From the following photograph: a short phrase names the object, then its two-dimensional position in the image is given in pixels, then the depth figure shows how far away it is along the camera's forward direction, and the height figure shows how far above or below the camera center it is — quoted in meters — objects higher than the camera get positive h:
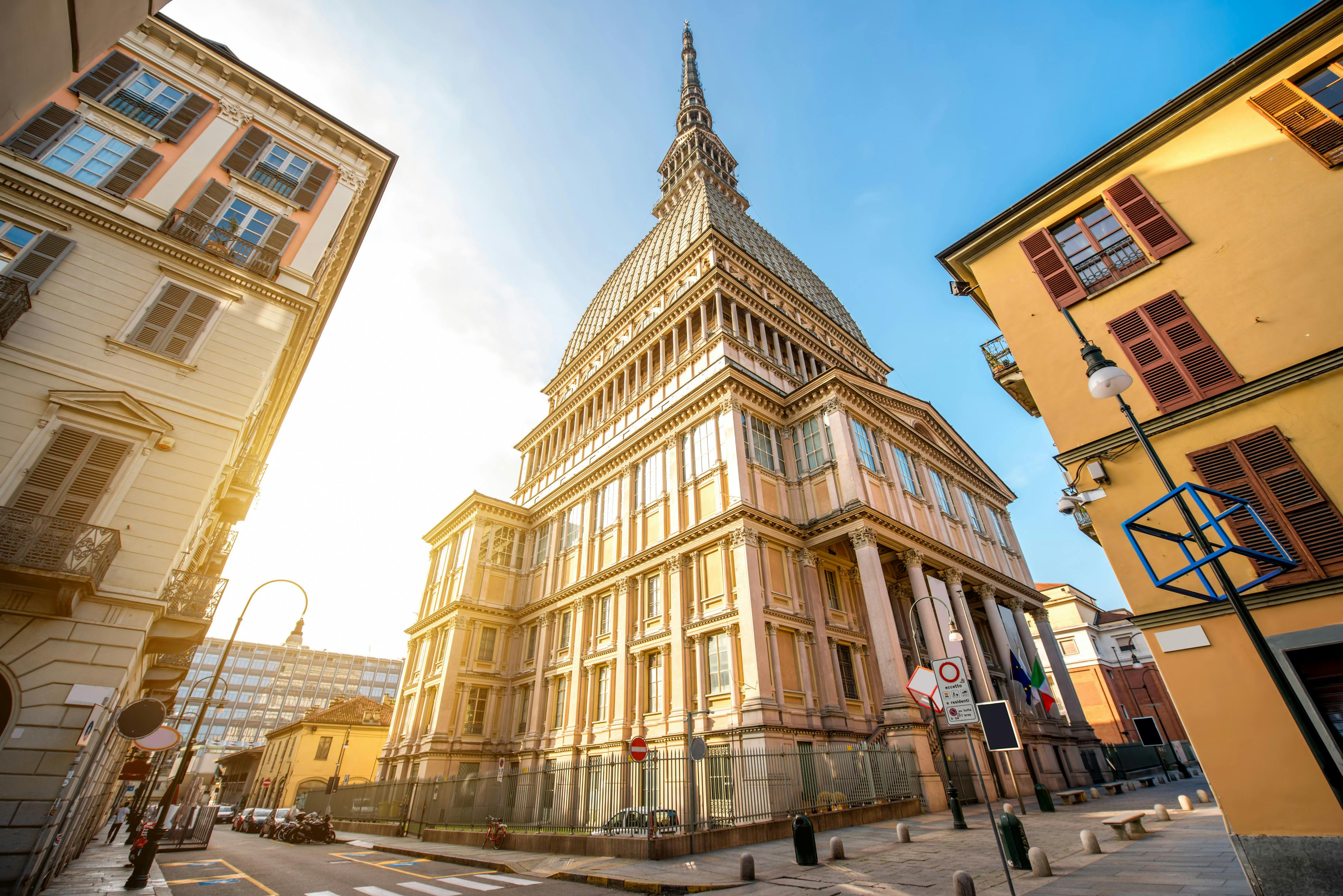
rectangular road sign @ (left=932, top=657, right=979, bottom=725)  9.31 +1.35
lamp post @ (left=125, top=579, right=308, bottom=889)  11.45 -1.12
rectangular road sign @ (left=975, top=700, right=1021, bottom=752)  8.80 +0.79
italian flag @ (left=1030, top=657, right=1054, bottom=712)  24.05 +3.87
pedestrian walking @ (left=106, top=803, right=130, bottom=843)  28.30 -1.47
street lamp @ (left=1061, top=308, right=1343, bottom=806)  5.63 +1.96
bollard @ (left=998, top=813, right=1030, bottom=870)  9.77 -0.92
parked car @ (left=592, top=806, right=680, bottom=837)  16.14 -0.94
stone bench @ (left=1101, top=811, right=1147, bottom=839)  12.10 -0.90
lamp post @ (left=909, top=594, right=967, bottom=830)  14.85 -0.64
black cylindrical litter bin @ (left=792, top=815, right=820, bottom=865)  11.38 -1.06
